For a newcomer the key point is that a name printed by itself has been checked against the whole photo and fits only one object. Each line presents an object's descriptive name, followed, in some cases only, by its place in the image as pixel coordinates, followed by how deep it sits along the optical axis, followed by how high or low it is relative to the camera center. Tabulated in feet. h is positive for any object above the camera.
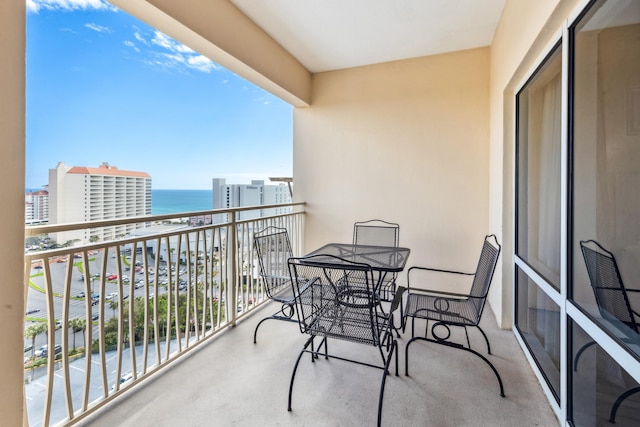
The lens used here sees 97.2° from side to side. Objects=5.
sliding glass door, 3.72 -0.07
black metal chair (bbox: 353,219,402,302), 11.10 -0.87
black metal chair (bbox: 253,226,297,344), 8.37 -1.53
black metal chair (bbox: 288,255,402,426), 5.44 -2.18
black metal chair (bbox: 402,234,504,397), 6.27 -2.28
